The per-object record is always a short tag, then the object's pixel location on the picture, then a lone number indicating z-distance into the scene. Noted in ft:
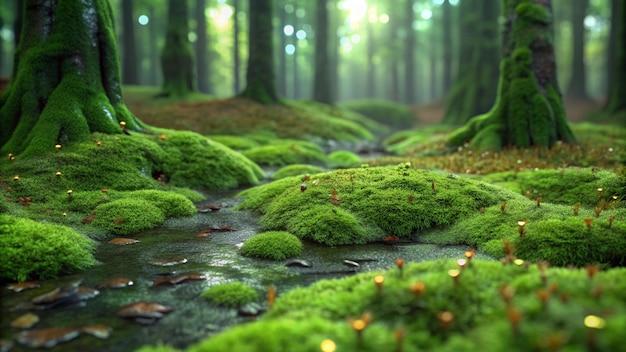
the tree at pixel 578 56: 113.91
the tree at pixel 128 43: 90.38
